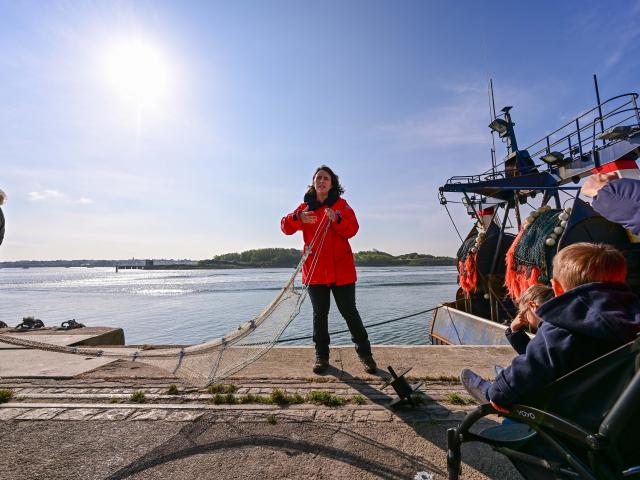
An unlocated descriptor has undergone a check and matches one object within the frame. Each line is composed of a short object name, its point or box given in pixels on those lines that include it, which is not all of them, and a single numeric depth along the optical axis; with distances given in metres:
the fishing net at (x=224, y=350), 3.79
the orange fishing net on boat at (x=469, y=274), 10.79
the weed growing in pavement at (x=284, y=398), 3.67
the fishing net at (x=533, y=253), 7.06
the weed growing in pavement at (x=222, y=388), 4.00
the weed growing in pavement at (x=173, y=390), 3.99
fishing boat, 7.03
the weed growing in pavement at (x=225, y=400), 3.69
